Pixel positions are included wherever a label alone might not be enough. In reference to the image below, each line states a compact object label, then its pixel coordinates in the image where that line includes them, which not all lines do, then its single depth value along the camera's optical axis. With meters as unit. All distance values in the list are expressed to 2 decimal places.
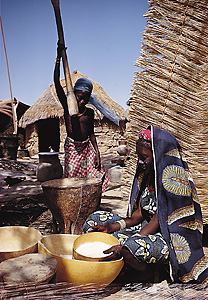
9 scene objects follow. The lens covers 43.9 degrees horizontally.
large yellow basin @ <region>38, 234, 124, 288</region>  1.47
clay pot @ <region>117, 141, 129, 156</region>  8.76
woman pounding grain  3.18
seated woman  1.67
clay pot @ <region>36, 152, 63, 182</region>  5.34
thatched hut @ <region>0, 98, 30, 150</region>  13.02
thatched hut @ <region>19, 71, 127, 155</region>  12.33
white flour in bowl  1.75
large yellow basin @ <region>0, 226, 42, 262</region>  1.90
